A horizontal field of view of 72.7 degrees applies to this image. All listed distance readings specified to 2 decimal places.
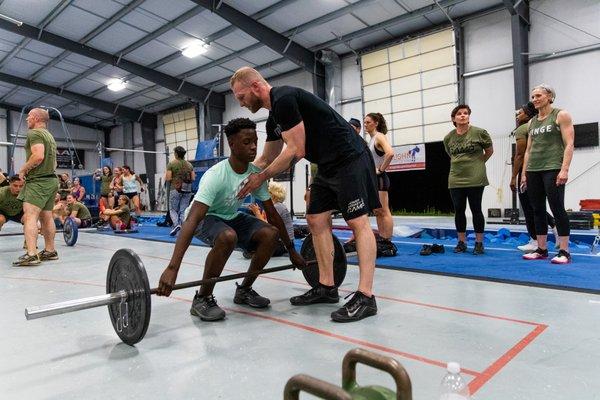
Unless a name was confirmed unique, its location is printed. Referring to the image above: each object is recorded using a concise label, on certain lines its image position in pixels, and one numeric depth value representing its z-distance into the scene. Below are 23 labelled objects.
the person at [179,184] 6.12
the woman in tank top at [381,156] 3.52
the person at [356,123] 3.83
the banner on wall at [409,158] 9.59
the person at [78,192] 8.29
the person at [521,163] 3.52
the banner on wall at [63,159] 17.89
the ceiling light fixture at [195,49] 10.49
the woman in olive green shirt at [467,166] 3.47
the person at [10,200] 4.68
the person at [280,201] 3.59
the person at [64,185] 7.79
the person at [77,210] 6.81
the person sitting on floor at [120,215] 6.77
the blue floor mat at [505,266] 2.43
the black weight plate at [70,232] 4.97
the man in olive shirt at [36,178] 3.38
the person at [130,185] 7.44
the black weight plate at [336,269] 2.23
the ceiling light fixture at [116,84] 13.59
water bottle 0.79
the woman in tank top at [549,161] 2.83
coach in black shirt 1.83
